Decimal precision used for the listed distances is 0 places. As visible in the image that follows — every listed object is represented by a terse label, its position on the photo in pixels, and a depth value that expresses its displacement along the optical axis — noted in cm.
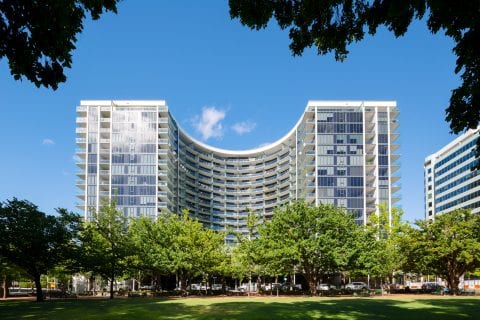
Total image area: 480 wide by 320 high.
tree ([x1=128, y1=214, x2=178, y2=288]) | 6450
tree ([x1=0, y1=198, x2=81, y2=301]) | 5072
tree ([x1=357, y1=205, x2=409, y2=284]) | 6450
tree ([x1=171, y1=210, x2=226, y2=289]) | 6632
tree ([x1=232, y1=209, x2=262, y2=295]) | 6862
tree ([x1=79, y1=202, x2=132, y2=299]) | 5642
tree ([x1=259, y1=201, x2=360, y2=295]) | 6103
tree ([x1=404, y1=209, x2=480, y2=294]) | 6219
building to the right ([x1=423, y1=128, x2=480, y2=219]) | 14450
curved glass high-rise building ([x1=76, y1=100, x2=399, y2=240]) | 13362
